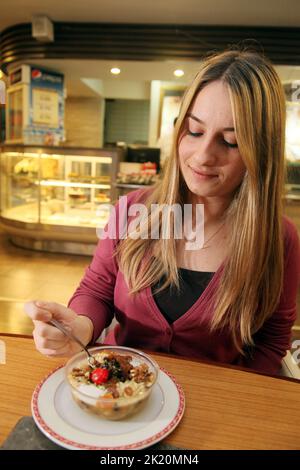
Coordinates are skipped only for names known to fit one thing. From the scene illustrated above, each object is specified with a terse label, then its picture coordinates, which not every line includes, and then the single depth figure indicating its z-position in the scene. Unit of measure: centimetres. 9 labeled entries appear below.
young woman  107
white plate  66
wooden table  73
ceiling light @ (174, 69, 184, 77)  573
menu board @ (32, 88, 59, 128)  583
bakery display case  479
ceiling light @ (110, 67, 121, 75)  569
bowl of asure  70
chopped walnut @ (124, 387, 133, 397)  73
